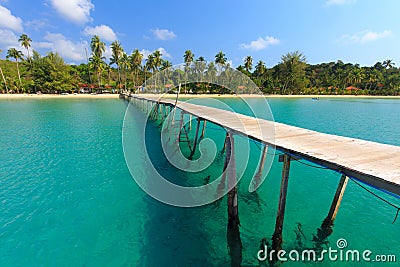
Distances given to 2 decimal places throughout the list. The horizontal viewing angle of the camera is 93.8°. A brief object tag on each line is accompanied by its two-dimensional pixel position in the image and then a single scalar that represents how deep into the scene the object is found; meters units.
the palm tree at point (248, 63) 81.12
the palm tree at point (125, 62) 60.44
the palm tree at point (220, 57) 71.42
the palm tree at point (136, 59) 59.97
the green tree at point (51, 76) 53.88
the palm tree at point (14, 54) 51.75
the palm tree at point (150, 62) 61.66
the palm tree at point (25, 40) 55.84
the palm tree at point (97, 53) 57.56
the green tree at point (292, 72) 78.62
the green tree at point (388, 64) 99.00
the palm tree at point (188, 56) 63.76
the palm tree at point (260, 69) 81.75
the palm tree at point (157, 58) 61.05
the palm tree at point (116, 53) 58.81
